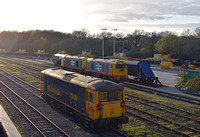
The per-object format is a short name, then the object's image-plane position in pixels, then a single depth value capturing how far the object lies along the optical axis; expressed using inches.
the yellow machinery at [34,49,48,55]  3851.9
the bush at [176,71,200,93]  985.8
